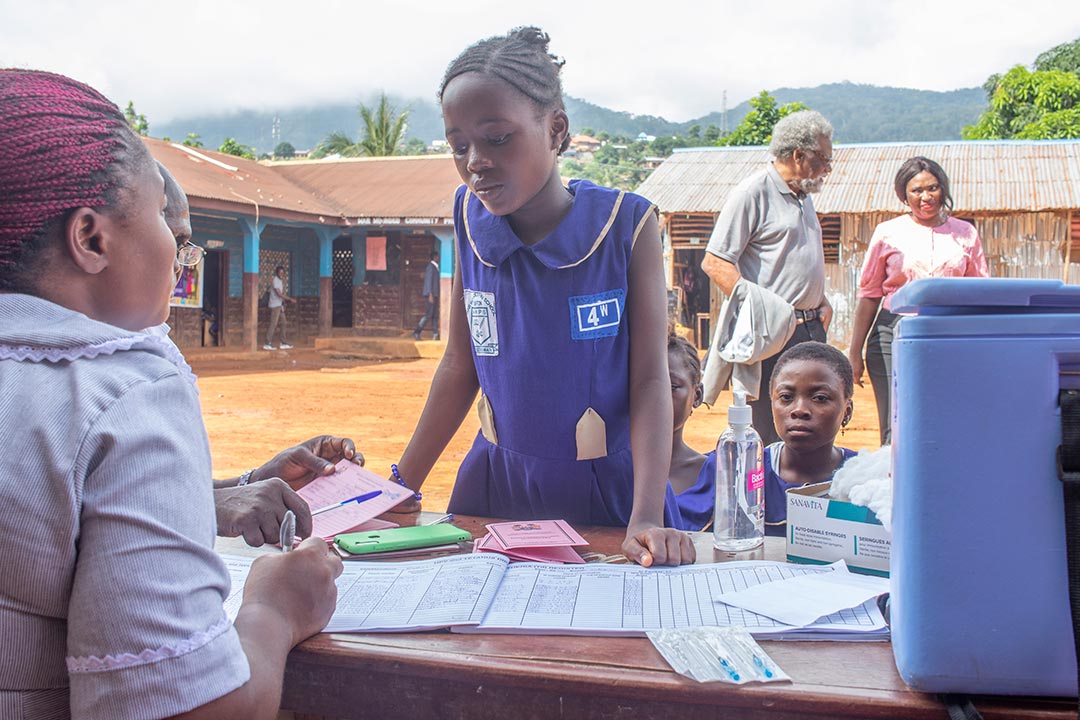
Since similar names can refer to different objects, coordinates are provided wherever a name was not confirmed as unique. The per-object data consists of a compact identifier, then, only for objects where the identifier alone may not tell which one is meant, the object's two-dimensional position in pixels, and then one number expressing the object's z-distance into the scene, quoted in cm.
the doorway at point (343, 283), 2067
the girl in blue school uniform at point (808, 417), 251
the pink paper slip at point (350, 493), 172
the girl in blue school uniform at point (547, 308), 177
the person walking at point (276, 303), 1866
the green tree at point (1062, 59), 3114
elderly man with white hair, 380
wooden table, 96
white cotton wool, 136
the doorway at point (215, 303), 1803
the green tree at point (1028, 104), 2354
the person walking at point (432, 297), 1855
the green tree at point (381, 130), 3316
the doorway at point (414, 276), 1938
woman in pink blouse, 428
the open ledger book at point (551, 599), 117
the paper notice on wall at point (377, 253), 1939
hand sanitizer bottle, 163
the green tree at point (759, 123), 2266
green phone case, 156
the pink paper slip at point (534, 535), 153
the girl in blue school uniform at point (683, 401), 281
